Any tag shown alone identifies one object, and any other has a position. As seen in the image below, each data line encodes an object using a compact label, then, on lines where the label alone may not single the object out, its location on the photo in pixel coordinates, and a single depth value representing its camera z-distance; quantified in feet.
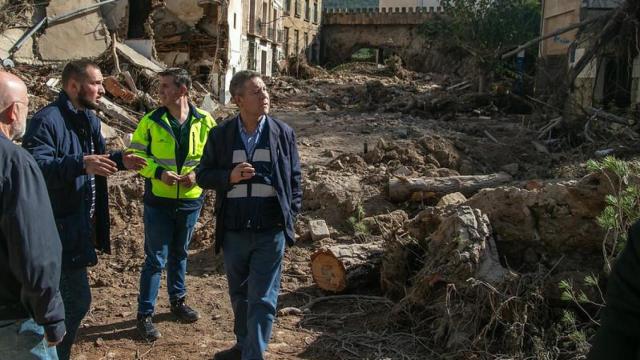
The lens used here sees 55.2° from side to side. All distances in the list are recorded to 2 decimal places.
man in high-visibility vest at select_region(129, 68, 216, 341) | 14.74
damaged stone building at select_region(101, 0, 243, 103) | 68.95
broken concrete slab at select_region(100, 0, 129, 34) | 64.08
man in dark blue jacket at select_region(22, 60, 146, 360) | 10.75
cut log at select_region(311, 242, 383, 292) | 17.37
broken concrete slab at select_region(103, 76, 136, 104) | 44.93
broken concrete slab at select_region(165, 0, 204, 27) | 70.48
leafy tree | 81.76
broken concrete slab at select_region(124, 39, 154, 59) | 63.67
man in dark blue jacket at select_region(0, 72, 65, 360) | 7.14
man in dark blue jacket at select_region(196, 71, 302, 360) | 12.15
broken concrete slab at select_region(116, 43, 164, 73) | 52.13
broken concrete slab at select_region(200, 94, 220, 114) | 54.77
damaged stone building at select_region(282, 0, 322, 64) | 138.21
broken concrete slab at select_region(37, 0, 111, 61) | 57.77
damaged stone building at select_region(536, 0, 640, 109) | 42.19
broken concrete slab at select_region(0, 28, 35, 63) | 52.85
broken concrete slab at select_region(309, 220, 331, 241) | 21.68
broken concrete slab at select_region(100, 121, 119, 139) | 36.31
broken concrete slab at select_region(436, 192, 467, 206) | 21.59
